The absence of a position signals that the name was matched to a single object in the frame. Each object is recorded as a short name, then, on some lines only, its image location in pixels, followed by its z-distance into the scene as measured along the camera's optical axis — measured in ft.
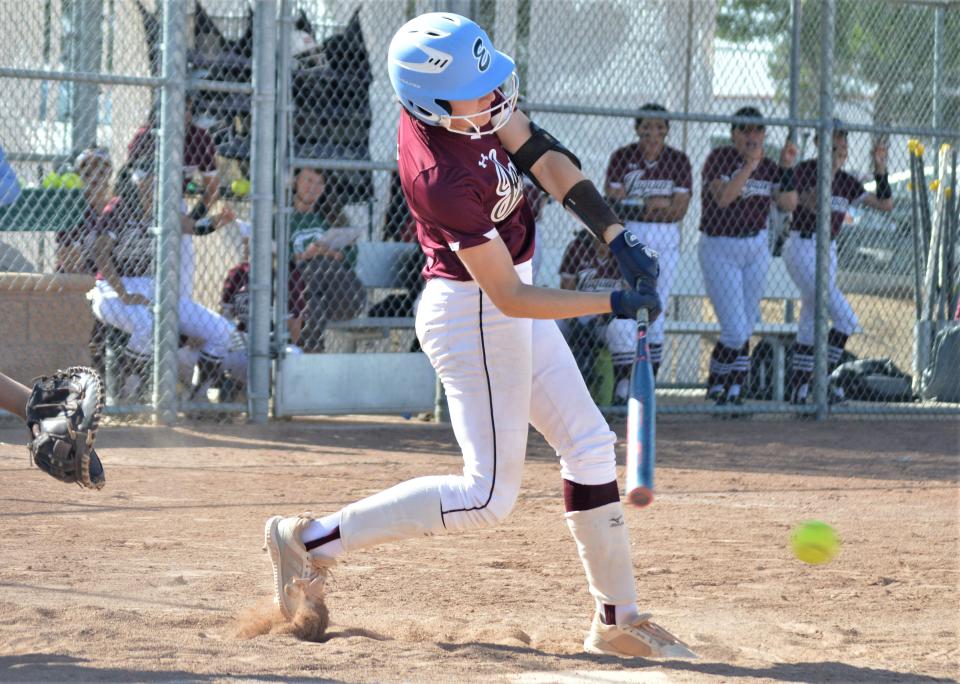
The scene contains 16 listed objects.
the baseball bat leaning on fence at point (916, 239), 68.03
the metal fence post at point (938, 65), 66.49
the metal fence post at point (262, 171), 53.78
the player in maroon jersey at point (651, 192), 58.23
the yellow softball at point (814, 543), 32.60
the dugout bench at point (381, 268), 58.80
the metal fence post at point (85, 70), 62.59
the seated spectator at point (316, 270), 56.85
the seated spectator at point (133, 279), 53.83
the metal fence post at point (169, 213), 51.83
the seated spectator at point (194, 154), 53.78
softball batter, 22.47
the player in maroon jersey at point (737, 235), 59.88
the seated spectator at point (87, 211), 53.06
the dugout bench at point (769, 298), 64.85
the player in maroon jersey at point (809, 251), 61.52
